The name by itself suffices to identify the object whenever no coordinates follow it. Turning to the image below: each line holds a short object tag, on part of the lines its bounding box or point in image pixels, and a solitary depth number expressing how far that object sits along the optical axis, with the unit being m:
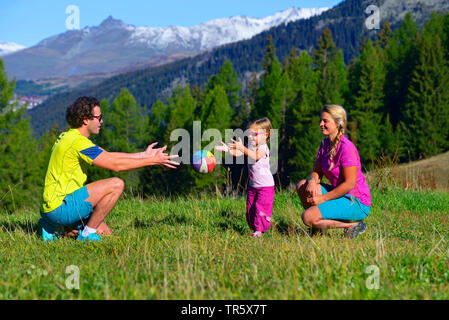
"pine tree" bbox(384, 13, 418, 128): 54.34
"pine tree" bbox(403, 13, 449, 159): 44.91
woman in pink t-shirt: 5.49
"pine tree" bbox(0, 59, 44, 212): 37.72
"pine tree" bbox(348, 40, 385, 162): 48.59
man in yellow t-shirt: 5.50
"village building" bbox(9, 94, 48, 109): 39.69
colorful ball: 6.73
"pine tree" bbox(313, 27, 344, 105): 54.56
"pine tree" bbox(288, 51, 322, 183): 49.19
